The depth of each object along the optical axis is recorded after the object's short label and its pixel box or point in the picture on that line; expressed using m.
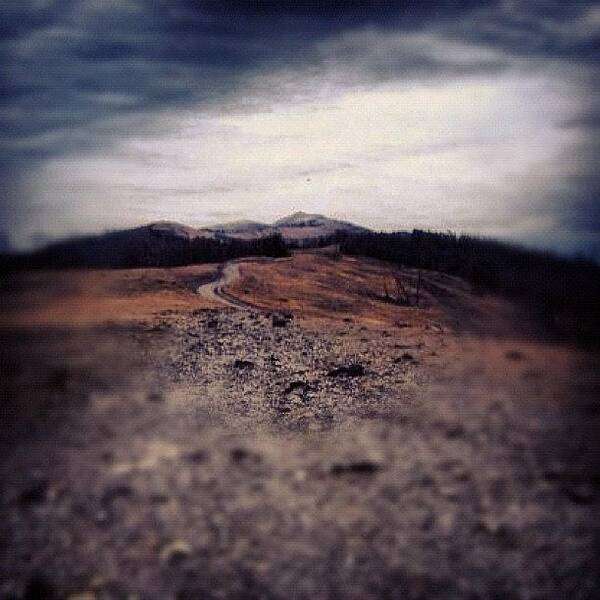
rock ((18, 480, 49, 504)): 5.33
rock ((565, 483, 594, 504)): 5.18
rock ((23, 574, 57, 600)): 4.41
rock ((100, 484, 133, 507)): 5.24
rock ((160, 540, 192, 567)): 4.76
